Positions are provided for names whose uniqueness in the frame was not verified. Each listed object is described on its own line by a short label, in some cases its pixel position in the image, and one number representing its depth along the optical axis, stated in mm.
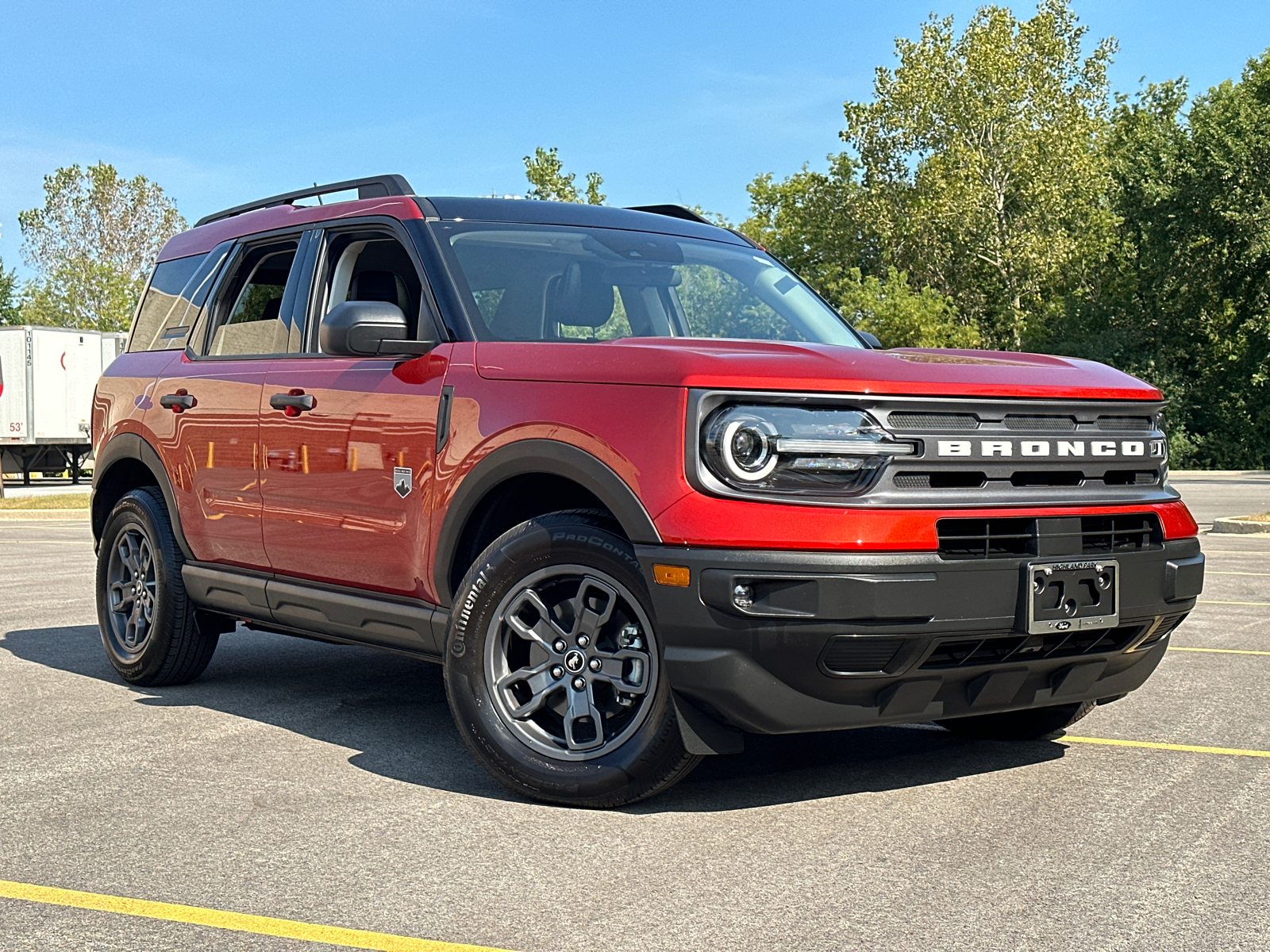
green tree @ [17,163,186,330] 72125
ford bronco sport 4137
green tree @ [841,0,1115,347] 53250
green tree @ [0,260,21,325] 69312
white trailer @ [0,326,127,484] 30906
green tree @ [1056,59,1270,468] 44438
